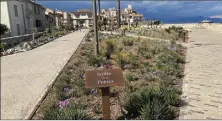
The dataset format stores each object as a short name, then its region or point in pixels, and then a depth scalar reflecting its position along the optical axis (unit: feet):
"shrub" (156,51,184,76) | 17.40
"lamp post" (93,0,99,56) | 23.73
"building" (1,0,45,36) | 66.07
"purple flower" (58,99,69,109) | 11.33
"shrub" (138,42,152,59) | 24.04
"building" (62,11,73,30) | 123.73
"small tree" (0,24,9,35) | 56.64
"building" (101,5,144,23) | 177.28
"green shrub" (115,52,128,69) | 19.56
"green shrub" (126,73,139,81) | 15.70
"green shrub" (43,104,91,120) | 9.73
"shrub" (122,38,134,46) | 35.20
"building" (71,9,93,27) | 219.55
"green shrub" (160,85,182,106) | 11.34
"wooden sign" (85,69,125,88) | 9.32
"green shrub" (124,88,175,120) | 9.76
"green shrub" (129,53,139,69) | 19.82
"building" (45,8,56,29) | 122.08
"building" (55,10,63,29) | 131.16
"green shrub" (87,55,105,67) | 21.21
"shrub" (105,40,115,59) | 24.66
